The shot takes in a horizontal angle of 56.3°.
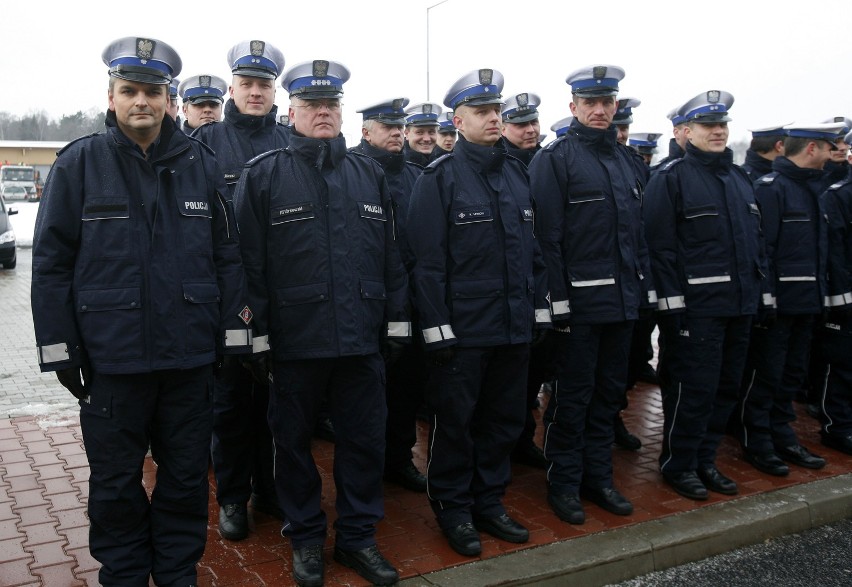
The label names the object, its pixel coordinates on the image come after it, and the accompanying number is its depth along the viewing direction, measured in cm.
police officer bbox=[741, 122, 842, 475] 555
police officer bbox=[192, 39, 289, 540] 420
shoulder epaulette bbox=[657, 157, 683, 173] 506
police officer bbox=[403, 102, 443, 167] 622
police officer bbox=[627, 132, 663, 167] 827
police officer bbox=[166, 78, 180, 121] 538
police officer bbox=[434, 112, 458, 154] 688
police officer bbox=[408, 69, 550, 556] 409
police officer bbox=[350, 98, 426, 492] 502
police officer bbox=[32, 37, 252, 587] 314
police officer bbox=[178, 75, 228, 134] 593
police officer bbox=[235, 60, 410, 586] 368
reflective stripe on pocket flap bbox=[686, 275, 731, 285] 490
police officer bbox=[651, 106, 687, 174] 653
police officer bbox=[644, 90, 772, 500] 493
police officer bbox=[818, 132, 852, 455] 588
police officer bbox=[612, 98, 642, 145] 680
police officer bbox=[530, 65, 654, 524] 457
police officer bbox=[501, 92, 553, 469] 565
